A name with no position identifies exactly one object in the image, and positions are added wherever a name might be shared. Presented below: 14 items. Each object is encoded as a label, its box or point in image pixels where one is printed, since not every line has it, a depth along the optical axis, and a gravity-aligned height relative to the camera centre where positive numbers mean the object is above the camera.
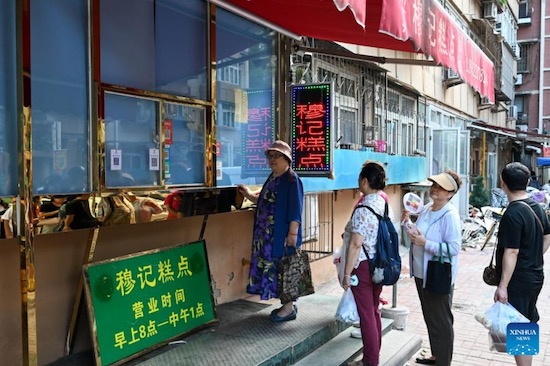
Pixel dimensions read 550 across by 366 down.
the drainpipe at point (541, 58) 32.72 +7.40
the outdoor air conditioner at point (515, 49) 25.94 +6.38
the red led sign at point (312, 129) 5.21 +0.41
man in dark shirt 3.54 -0.62
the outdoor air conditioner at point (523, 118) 33.91 +3.31
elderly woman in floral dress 4.04 -0.50
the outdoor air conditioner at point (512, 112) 28.09 +3.15
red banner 3.74 +1.23
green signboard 3.27 -1.00
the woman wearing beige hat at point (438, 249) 3.83 -0.67
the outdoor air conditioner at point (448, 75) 13.54 +2.54
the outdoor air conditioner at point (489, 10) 17.66 +5.74
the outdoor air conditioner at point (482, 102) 19.09 +2.51
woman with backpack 3.63 -0.65
